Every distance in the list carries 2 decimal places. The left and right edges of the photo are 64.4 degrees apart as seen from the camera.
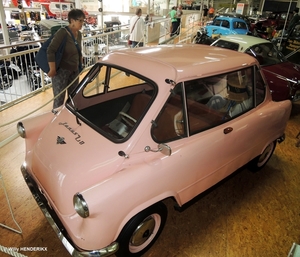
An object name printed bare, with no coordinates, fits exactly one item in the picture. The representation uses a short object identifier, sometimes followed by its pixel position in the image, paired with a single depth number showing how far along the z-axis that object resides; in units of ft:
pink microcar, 6.02
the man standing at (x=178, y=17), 45.47
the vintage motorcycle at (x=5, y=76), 18.19
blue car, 36.68
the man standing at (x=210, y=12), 66.85
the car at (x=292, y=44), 25.18
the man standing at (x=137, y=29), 25.61
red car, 16.88
